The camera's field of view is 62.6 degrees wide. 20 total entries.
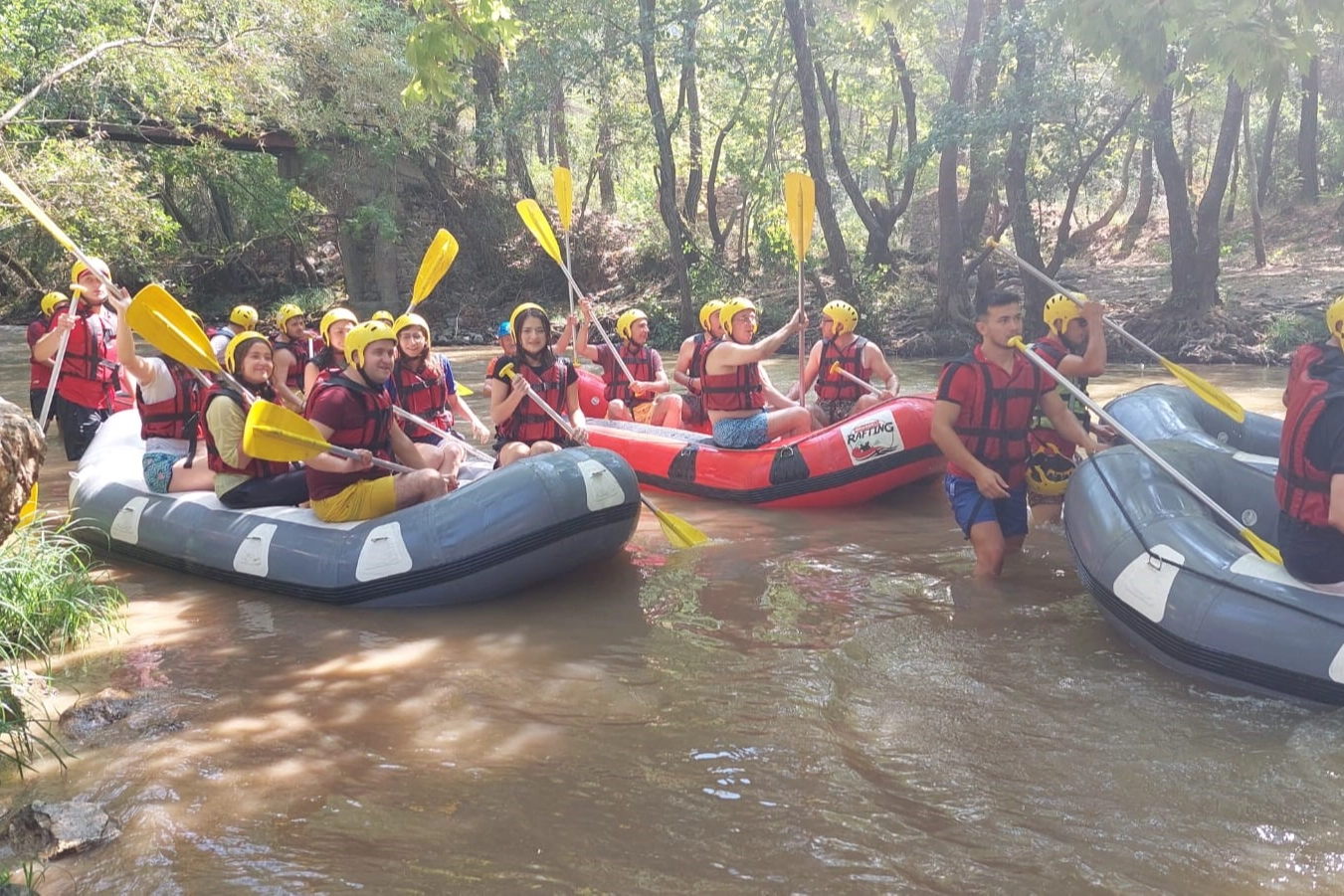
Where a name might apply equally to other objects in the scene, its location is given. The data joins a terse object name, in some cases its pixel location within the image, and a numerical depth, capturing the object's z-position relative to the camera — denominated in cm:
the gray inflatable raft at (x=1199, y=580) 323
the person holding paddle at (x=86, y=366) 690
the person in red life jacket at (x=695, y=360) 702
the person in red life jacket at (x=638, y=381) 782
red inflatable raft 600
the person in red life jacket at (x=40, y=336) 726
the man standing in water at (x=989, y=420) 441
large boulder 299
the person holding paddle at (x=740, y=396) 637
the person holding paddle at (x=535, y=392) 536
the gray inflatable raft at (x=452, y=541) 448
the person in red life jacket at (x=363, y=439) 452
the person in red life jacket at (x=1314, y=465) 313
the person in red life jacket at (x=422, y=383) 536
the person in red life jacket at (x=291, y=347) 657
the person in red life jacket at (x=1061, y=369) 505
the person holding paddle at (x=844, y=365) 663
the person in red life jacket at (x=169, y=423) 541
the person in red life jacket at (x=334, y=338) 581
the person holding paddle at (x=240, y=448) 484
